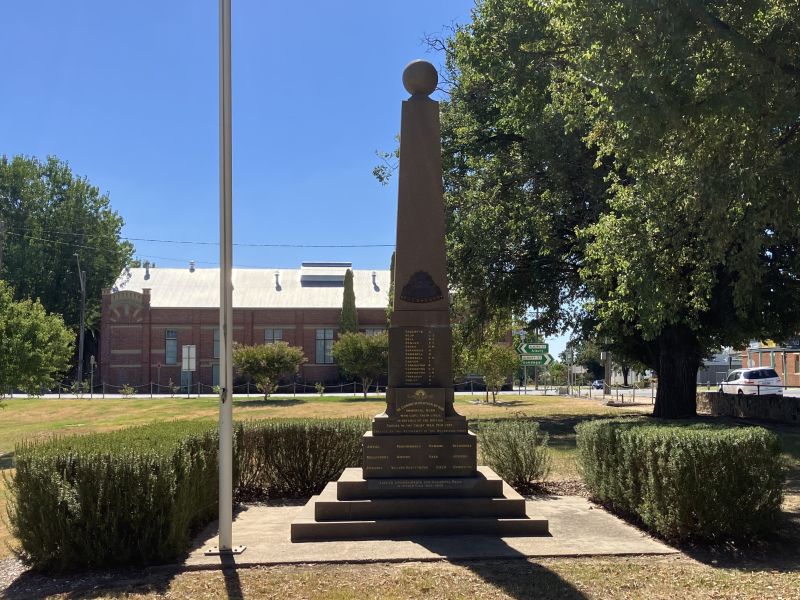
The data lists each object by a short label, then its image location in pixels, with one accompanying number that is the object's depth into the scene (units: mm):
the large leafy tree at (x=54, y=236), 63625
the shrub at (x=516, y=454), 10633
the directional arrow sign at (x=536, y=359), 30703
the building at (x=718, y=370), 75062
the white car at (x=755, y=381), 38200
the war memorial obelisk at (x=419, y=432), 7531
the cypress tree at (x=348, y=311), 56531
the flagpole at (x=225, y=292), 6973
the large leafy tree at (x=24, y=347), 21953
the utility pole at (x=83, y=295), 57003
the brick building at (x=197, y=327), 57344
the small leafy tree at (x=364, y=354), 44500
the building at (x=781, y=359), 57500
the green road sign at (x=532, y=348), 30406
